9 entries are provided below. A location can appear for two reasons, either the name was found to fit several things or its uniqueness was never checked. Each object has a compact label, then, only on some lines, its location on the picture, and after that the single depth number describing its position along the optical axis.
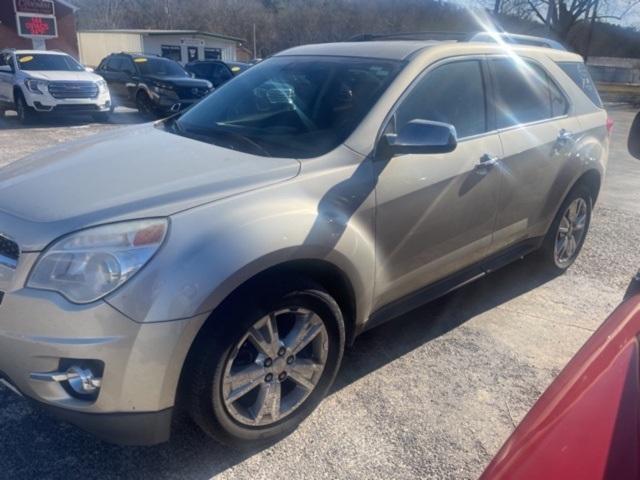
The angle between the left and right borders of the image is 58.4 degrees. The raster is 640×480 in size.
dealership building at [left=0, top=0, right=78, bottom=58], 27.09
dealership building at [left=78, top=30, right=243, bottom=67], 41.75
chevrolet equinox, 2.11
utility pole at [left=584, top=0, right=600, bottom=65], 38.35
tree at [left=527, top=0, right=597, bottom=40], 45.59
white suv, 12.80
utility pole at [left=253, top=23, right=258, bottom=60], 57.10
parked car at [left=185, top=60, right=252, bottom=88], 21.59
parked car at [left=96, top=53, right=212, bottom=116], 14.27
